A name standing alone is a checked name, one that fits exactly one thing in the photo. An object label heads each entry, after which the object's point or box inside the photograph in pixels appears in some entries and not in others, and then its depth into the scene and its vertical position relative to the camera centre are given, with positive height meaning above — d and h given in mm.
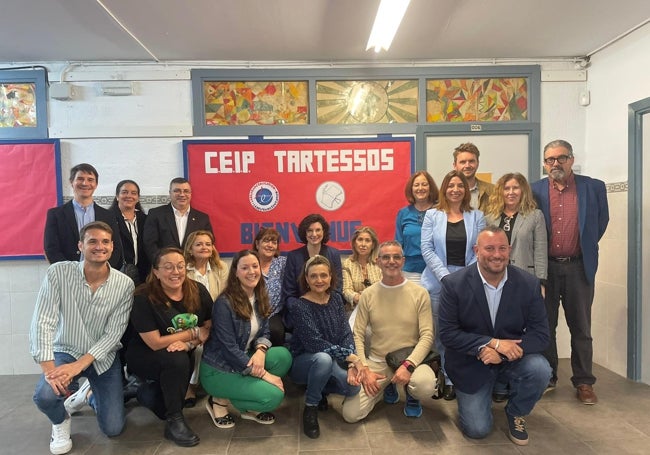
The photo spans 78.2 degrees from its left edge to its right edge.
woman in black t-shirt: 2490 -779
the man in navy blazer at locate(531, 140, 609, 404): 2918 -267
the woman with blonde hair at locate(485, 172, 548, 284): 2889 -137
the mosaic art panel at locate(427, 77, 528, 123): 3955 +1090
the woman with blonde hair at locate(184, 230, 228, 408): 3045 -382
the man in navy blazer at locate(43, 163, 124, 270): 3084 -24
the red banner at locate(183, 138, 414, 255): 3861 +289
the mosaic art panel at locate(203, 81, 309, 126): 3879 +1091
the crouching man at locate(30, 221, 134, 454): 2377 -686
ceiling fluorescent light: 2629 +1353
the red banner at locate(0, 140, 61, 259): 3740 +255
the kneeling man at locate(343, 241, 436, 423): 2621 -807
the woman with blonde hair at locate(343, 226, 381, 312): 3203 -437
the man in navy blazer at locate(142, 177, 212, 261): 3330 -43
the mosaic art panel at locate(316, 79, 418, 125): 3916 +1088
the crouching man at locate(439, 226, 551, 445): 2387 -755
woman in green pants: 2545 -919
